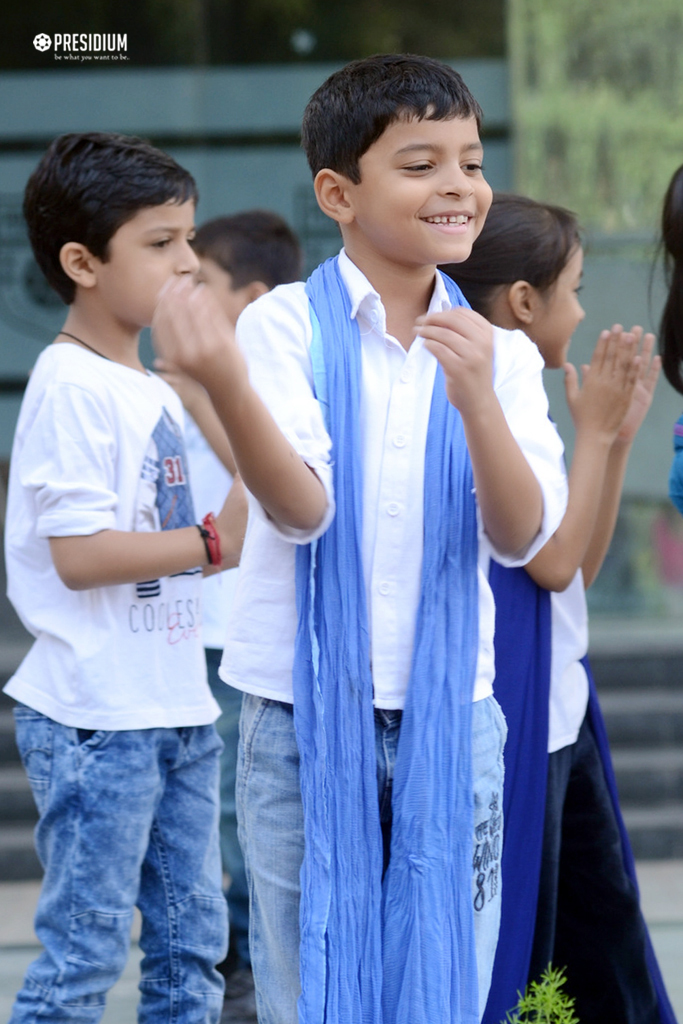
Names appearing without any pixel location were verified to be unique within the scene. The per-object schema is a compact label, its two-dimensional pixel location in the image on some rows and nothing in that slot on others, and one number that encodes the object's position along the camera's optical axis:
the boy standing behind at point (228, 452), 5.07
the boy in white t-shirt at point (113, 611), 4.50
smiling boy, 4.13
